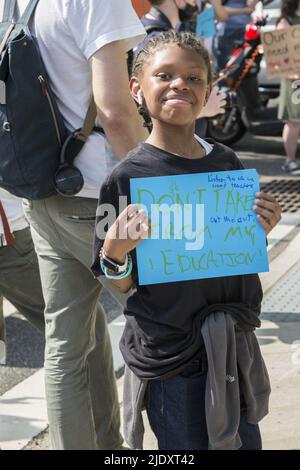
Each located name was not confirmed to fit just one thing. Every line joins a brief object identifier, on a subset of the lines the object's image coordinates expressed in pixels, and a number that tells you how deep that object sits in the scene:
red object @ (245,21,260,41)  8.93
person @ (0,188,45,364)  3.57
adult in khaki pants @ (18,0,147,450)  2.89
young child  2.55
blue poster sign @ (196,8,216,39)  7.21
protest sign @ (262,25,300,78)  7.62
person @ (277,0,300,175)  7.93
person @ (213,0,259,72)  9.77
